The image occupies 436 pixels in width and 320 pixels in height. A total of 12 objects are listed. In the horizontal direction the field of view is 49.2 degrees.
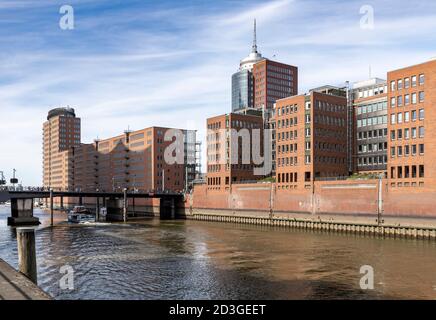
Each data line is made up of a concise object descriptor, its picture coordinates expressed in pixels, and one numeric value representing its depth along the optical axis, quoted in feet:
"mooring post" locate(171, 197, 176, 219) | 508.49
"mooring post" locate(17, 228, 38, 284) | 85.46
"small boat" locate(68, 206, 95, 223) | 417.90
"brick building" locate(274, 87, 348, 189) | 374.22
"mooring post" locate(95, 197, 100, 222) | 482.00
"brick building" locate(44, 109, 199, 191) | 604.90
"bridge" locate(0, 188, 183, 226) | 383.86
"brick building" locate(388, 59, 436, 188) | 282.36
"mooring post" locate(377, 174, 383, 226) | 294.41
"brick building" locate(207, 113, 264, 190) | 465.47
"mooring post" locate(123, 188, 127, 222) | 438.98
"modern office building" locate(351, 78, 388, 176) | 398.83
